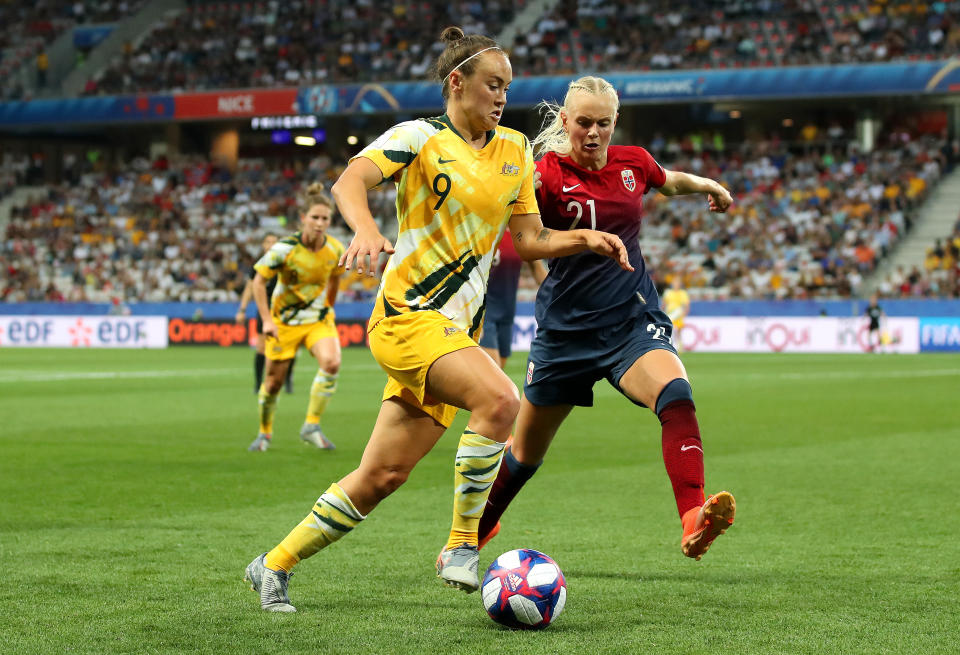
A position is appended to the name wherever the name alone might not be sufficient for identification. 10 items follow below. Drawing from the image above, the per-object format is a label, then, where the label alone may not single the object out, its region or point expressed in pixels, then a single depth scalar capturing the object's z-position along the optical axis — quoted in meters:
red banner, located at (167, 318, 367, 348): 34.81
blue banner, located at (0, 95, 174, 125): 47.53
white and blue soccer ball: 4.86
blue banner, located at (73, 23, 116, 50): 51.66
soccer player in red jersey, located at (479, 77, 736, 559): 5.59
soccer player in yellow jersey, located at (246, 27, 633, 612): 4.85
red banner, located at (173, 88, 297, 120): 45.50
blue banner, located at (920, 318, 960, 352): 31.31
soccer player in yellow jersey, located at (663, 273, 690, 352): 29.92
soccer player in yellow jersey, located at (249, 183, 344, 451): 11.52
